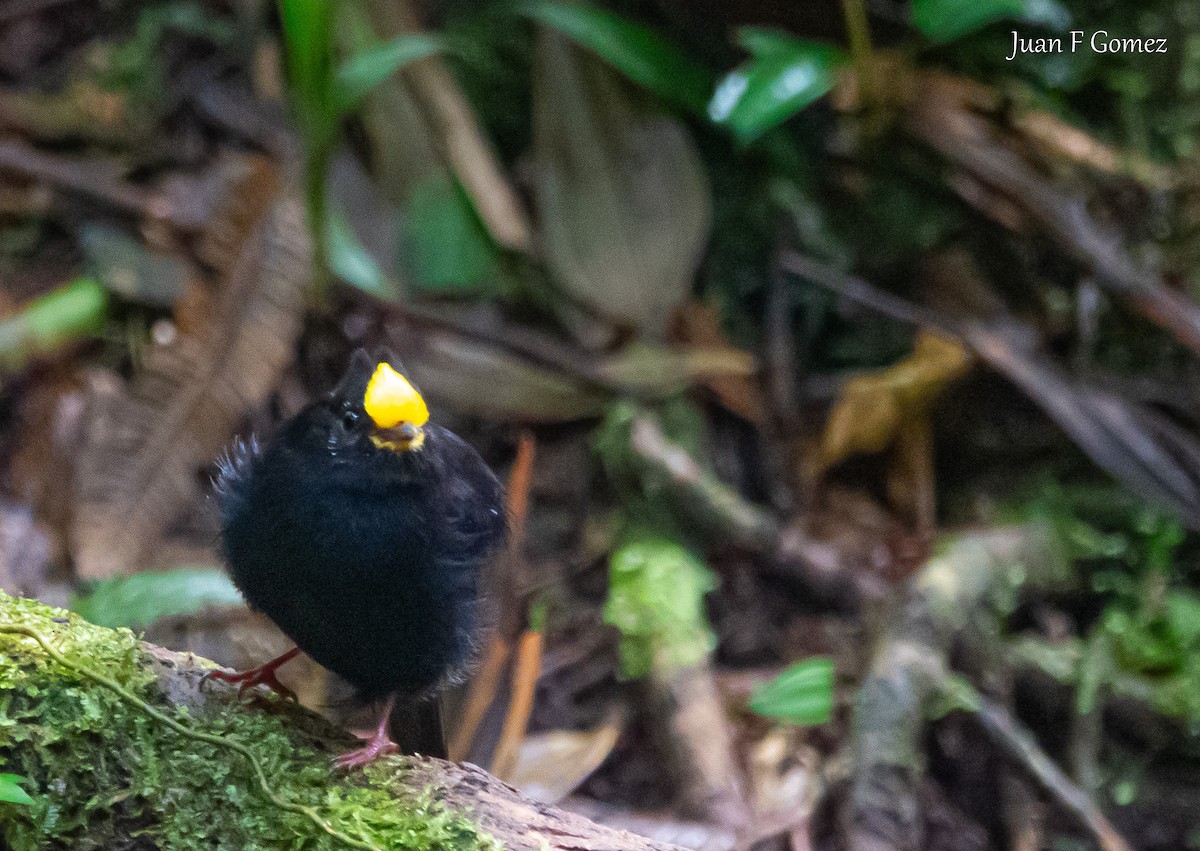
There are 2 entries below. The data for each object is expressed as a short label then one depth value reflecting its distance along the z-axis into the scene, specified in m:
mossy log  3.86
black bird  4.32
